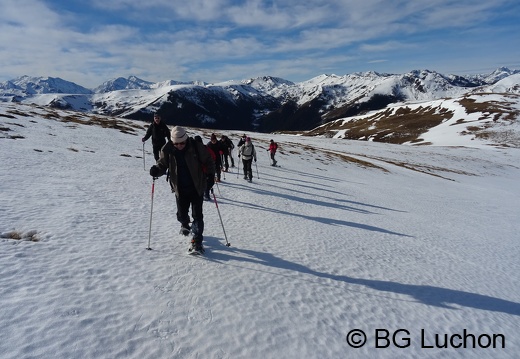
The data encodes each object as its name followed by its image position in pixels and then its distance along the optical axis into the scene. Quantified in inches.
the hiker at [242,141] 884.5
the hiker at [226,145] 812.6
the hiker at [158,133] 607.8
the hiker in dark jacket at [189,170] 321.9
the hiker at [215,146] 654.0
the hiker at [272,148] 1231.8
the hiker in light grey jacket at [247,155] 815.7
